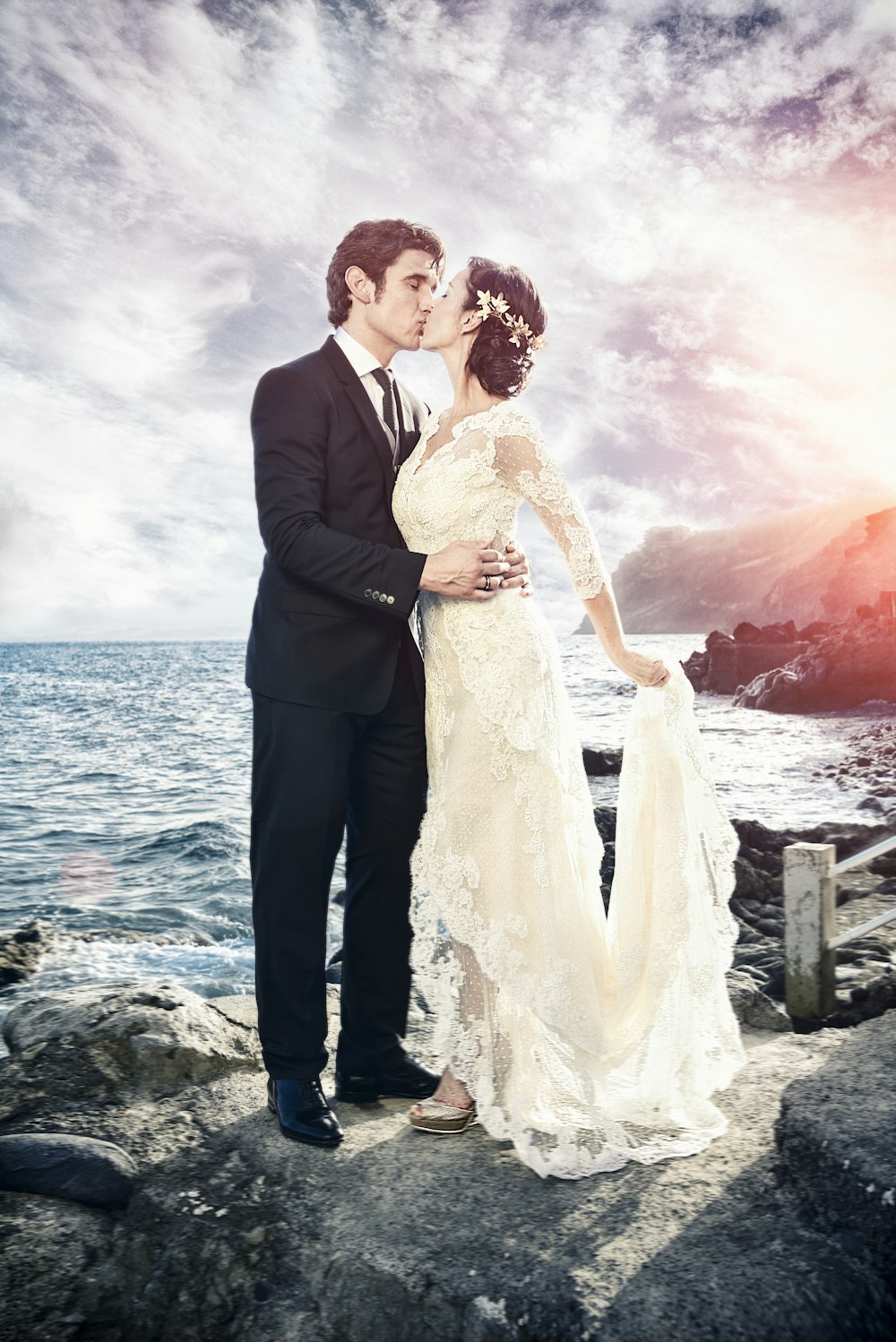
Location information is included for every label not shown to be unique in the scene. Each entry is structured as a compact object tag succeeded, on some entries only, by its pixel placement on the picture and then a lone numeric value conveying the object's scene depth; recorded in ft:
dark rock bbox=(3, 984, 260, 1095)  10.50
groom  8.96
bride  9.04
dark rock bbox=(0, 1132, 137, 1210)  8.39
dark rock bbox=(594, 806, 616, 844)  31.81
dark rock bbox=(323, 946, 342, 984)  19.58
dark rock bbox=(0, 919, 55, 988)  24.47
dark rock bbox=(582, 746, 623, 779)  48.44
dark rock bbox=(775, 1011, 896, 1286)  7.40
